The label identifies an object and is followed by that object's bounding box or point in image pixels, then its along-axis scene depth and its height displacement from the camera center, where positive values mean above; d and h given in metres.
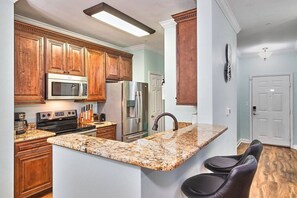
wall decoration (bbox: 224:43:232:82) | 2.83 +0.51
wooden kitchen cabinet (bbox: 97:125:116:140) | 3.60 -0.63
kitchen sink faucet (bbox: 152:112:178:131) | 1.74 -0.24
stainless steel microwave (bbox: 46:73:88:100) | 3.05 +0.21
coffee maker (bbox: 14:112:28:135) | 2.74 -0.34
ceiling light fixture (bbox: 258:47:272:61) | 4.65 +1.08
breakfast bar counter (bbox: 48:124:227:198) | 1.01 -0.39
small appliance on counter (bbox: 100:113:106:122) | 4.11 -0.38
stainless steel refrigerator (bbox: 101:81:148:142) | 3.86 -0.18
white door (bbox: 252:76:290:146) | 5.33 -0.29
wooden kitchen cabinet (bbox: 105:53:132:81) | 4.15 +0.73
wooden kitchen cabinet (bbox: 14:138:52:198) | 2.46 -0.92
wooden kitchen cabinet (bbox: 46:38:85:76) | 3.11 +0.72
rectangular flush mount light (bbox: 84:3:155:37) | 2.59 +1.18
